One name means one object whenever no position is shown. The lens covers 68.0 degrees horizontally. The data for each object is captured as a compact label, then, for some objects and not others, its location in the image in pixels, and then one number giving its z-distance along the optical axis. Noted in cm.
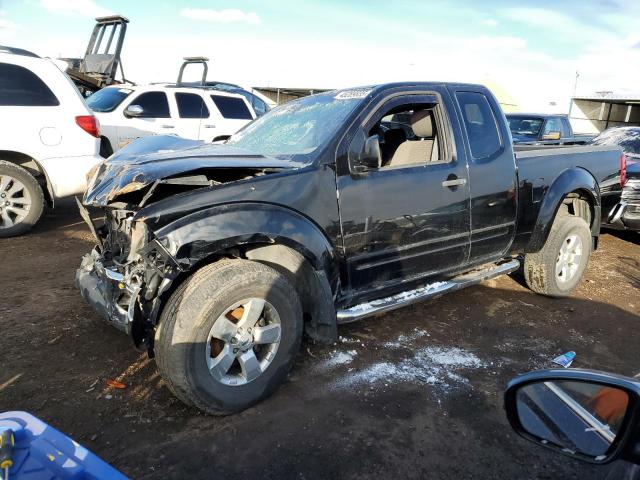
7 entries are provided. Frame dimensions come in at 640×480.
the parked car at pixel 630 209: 666
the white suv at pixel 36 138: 577
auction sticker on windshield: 341
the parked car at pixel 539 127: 1071
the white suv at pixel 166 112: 845
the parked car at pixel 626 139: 807
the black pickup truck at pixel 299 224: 252
